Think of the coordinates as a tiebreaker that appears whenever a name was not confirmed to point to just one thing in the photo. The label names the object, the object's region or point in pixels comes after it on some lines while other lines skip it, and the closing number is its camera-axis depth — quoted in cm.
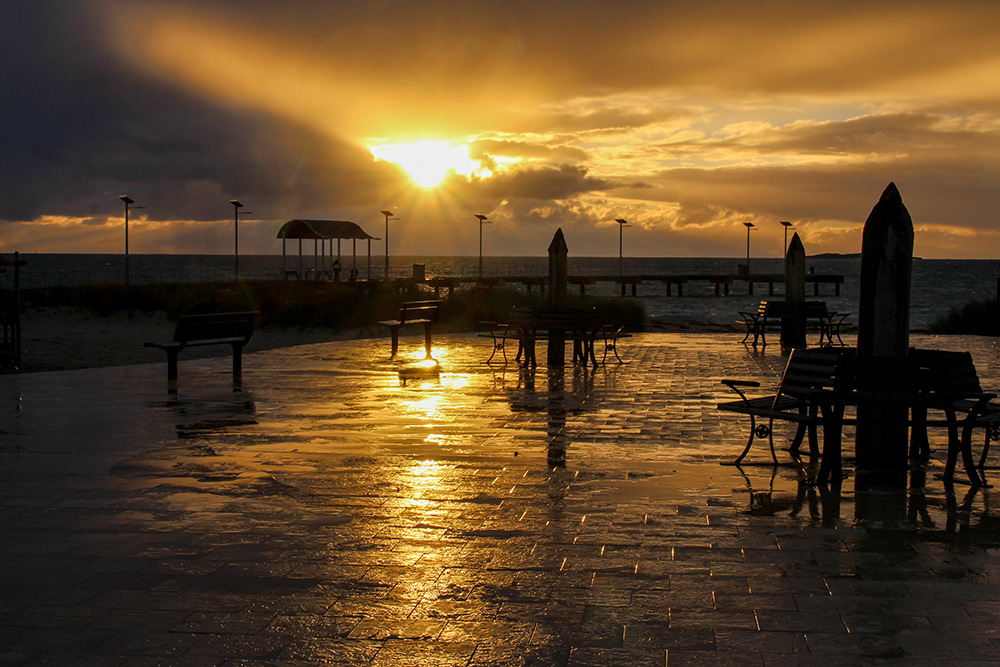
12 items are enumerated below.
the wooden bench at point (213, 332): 1223
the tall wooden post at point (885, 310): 652
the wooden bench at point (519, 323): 1423
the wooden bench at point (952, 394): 618
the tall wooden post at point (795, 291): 1852
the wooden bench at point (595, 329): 1418
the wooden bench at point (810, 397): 620
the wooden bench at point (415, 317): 1611
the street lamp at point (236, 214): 5558
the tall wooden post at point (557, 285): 1442
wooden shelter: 4731
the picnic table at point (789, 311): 1819
